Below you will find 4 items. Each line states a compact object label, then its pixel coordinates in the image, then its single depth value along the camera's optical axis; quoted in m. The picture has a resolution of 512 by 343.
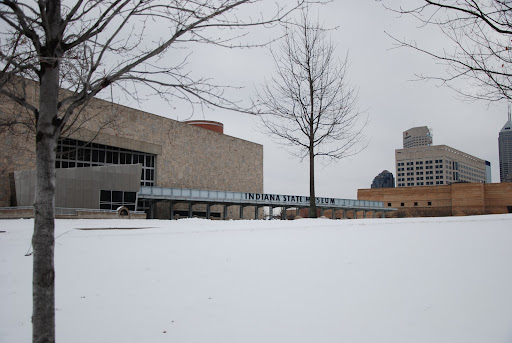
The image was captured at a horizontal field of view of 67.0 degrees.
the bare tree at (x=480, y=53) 4.88
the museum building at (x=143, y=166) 29.39
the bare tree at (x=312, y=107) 17.08
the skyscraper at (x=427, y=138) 186.62
